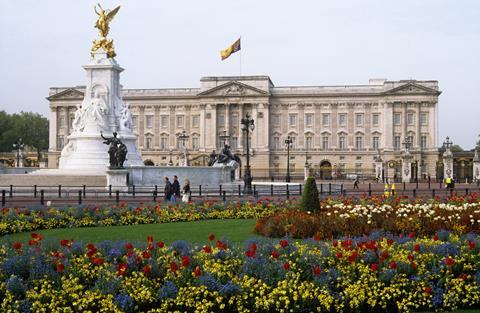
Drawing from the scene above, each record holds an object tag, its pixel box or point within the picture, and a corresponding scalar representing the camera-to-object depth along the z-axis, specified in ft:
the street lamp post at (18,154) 248.75
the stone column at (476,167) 226.79
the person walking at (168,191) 88.43
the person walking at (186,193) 84.51
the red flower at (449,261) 31.42
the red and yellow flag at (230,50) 248.73
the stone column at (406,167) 231.30
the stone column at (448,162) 230.07
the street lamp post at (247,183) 115.18
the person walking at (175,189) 89.84
